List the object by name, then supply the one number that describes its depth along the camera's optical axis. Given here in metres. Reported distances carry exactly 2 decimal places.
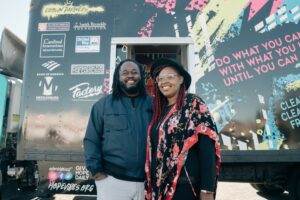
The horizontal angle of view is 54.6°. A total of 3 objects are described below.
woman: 1.74
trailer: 3.71
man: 2.11
